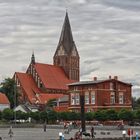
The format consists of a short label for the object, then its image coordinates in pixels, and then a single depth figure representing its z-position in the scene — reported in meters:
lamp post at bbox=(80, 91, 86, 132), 62.77
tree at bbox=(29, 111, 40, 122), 110.69
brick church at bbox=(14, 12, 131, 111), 153.75
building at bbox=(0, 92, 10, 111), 146.50
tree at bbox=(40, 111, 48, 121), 108.84
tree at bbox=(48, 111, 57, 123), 108.56
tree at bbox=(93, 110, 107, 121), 98.53
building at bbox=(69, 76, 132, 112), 123.06
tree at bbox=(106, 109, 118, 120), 97.62
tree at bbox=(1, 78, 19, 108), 144.74
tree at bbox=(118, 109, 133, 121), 94.31
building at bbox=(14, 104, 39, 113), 134.62
